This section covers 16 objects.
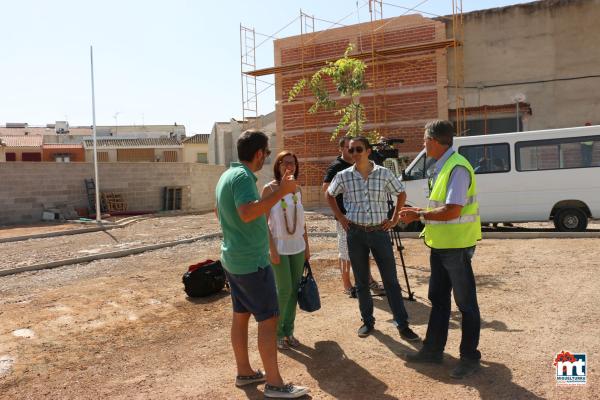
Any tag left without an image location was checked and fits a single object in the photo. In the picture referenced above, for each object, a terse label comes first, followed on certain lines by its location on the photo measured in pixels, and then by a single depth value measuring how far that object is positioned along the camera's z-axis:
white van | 11.05
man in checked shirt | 4.53
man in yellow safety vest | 3.61
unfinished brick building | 20.95
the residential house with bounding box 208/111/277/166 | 45.06
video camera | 6.51
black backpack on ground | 6.57
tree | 9.41
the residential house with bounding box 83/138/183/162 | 49.56
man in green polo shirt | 3.33
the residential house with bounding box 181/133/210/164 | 52.47
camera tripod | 5.86
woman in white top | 4.39
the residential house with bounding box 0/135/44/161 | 44.20
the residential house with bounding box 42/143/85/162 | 45.94
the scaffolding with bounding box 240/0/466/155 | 20.50
